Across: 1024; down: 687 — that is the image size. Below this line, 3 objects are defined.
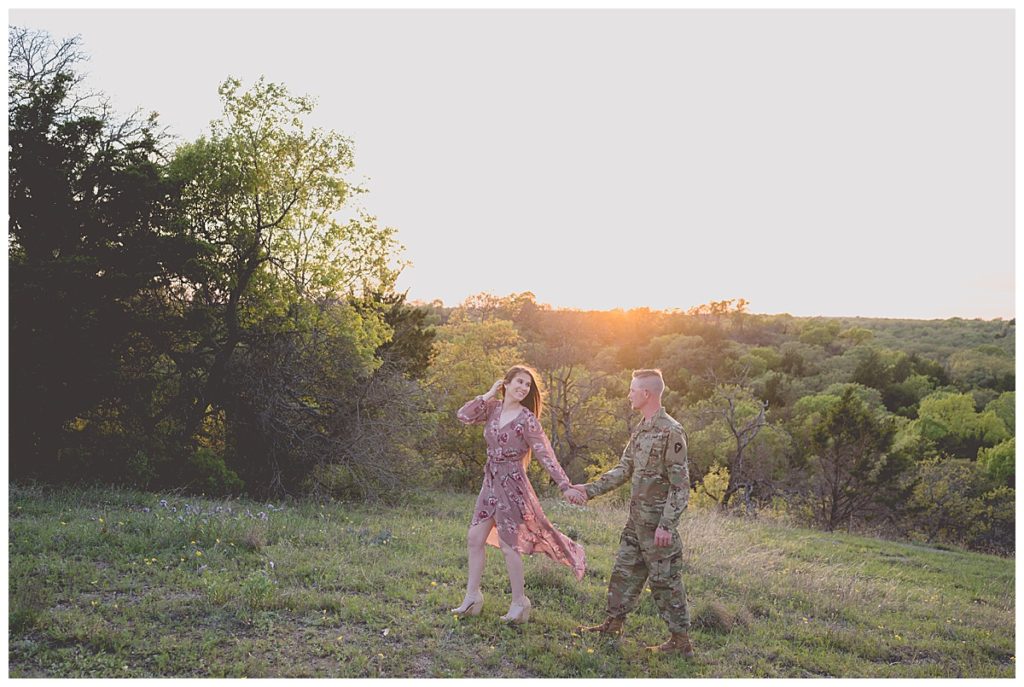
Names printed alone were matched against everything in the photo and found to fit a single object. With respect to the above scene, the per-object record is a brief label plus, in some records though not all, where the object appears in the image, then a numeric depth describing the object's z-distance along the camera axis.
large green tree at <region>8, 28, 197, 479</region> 13.66
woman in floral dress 6.79
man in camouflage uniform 6.23
